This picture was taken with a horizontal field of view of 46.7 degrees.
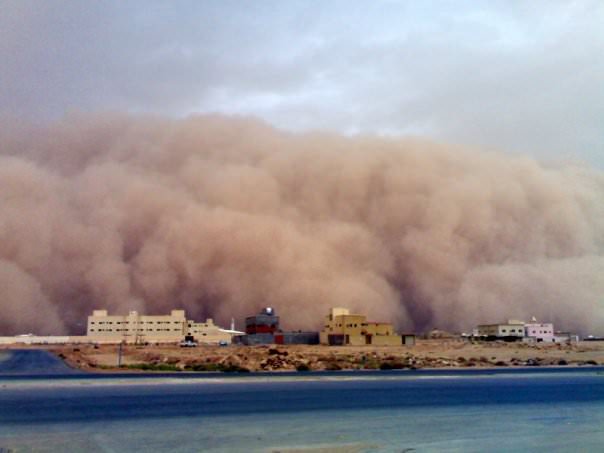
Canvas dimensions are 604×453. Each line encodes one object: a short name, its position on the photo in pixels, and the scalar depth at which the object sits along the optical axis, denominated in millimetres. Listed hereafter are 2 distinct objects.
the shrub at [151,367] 38675
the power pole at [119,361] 39888
